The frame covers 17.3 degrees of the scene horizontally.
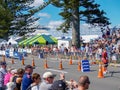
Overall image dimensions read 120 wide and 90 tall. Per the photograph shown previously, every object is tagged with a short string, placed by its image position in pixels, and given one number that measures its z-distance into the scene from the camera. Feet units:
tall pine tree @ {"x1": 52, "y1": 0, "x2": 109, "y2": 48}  155.12
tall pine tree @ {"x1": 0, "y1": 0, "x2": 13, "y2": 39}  217.36
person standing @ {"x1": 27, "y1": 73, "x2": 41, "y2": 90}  30.14
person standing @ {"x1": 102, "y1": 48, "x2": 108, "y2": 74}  79.07
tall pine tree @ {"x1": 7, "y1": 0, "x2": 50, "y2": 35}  224.12
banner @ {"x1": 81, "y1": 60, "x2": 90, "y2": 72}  85.54
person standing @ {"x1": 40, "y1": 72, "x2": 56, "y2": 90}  28.48
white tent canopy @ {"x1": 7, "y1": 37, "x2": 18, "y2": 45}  223.28
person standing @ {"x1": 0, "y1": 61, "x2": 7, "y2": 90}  36.46
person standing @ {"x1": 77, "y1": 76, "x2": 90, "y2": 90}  22.80
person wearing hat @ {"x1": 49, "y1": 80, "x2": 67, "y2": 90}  27.60
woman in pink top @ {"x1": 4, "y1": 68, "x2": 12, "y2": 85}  36.85
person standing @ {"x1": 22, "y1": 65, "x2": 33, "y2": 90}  33.45
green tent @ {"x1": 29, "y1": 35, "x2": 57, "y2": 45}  184.85
